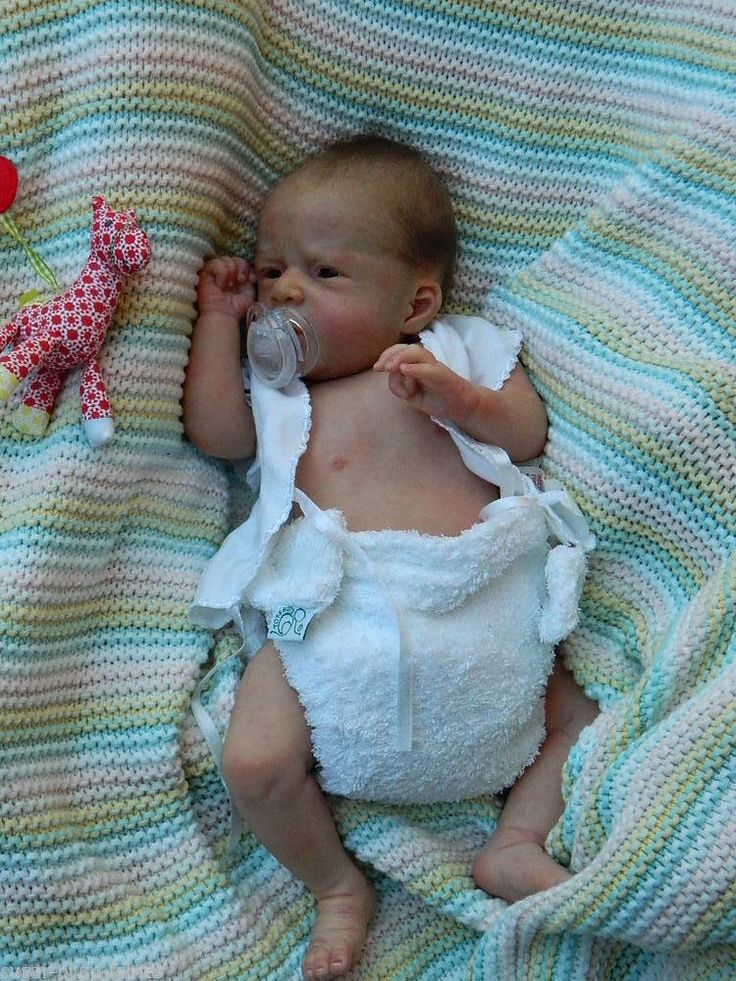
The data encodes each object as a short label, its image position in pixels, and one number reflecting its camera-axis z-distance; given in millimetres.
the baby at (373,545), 1317
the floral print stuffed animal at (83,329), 1271
